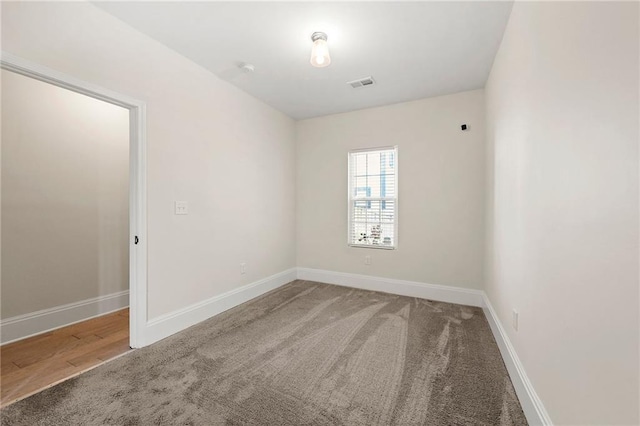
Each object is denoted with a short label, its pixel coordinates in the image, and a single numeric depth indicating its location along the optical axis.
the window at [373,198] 3.81
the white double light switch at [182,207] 2.58
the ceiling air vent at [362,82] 3.03
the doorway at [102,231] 2.13
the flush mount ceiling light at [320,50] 2.19
